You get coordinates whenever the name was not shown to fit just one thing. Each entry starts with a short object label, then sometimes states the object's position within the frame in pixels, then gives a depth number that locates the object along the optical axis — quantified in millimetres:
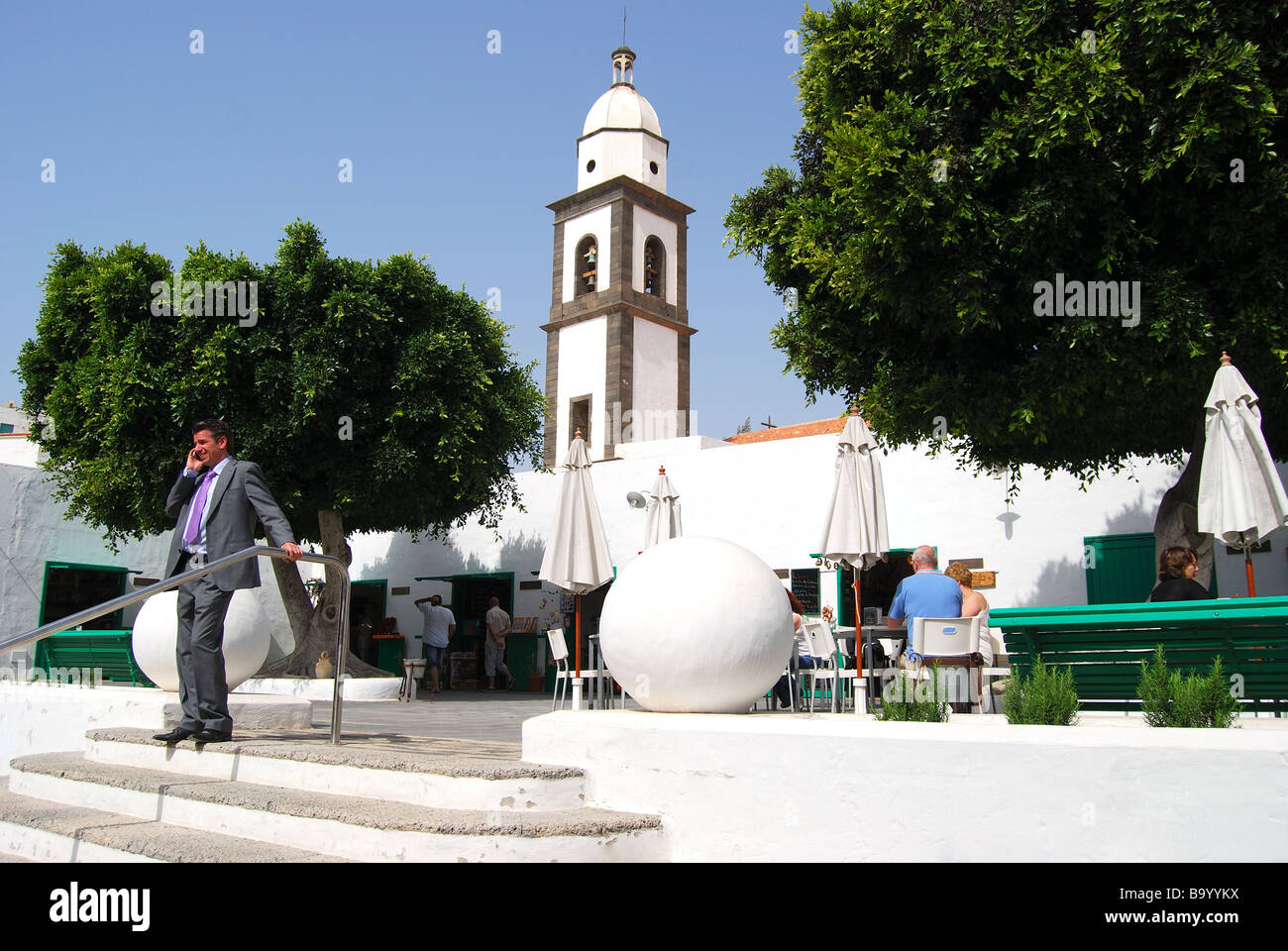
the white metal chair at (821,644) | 8516
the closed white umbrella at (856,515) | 8086
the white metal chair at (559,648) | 11039
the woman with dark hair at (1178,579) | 6789
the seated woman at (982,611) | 7495
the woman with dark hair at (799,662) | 9930
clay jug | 15492
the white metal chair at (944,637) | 6039
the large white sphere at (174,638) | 7164
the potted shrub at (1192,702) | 4016
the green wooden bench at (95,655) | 10555
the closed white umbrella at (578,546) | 9906
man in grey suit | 5117
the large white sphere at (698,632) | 4801
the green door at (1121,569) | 12125
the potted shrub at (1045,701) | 4336
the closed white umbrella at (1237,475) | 6680
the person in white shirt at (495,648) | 16953
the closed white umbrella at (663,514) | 12047
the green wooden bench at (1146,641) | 5070
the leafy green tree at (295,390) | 14000
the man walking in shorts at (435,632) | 16016
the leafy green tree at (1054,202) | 7641
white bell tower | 30844
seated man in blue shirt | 6773
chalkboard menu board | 14484
